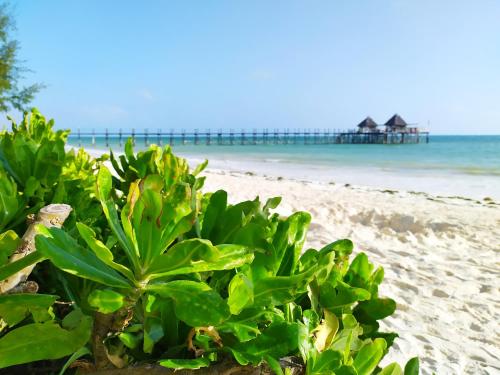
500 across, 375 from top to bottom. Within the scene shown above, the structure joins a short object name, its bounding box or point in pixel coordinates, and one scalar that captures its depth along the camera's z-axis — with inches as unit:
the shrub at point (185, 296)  20.5
